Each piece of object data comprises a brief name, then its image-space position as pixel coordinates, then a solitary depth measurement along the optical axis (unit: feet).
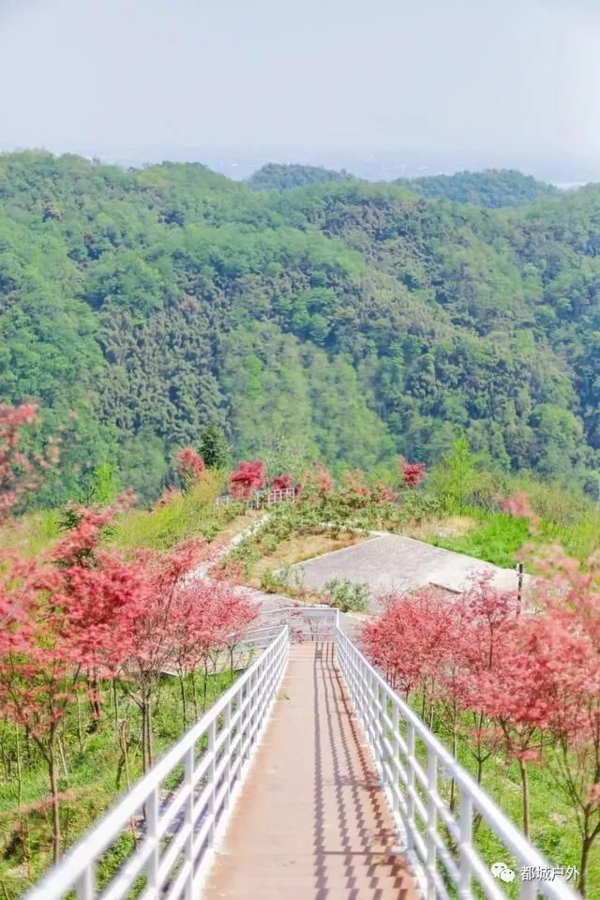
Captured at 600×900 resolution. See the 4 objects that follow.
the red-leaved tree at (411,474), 137.90
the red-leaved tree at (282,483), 131.56
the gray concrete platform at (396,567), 91.40
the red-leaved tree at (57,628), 29.43
